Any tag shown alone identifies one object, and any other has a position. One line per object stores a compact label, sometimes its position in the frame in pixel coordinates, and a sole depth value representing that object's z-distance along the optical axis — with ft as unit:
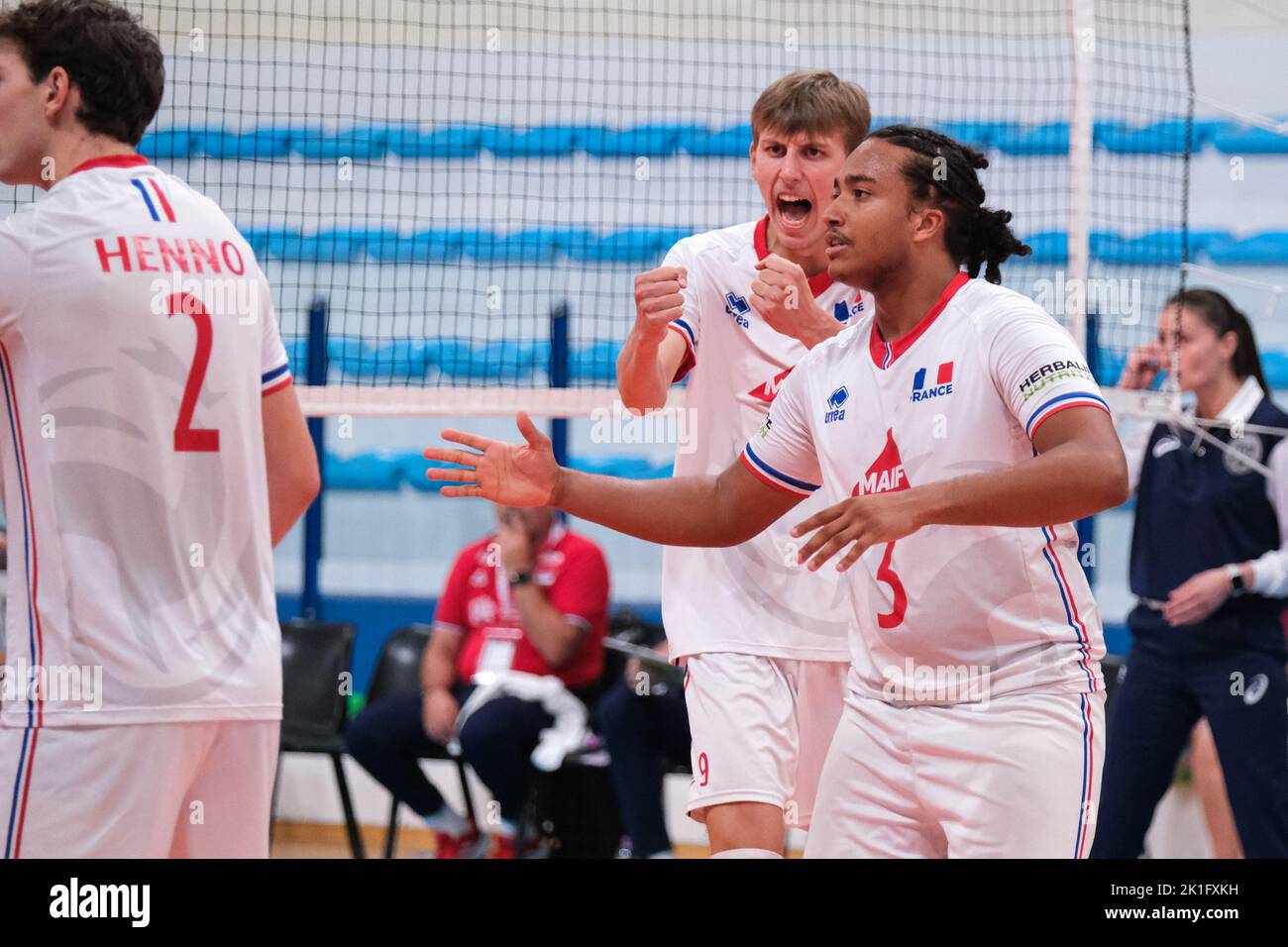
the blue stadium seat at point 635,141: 37.47
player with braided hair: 10.62
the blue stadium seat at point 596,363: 35.22
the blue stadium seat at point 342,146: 37.45
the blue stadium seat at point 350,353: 35.42
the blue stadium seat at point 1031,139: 35.83
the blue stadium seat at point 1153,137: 35.42
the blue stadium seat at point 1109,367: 23.90
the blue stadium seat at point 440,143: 37.09
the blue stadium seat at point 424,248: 35.43
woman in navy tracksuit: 19.17
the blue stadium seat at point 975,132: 35.70
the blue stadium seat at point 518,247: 35.55
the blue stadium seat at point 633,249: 36.04
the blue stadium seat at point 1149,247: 33.75
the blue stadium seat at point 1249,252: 35.50
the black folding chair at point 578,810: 23.11
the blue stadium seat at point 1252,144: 36.81
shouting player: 13.83
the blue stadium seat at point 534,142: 37.04
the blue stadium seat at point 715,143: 37.11
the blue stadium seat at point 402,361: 34.24
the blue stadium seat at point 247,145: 37.68
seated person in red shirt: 22.41
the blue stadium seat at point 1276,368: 34.09
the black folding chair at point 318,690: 23.89
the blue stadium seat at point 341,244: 36.35
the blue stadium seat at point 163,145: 33.95
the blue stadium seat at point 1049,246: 36.47
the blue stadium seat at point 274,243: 36.96
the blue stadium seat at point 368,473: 34.73
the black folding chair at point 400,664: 25.16
